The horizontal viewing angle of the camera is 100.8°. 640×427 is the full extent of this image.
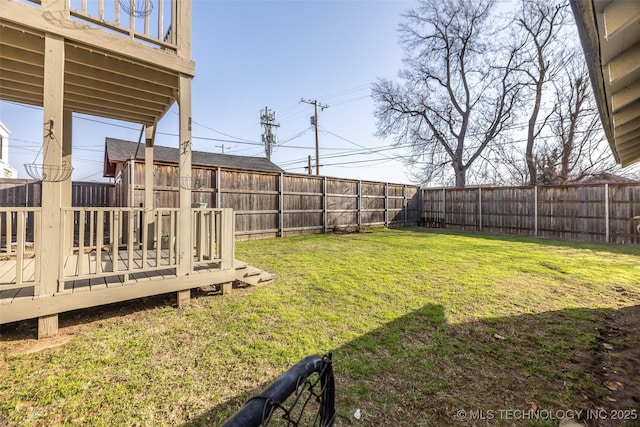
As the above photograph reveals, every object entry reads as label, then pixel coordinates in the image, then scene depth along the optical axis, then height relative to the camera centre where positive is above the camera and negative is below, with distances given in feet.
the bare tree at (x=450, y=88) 49.29 +26.21
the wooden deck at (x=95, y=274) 8.38 -2.13
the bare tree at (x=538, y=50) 43.65 +28.59
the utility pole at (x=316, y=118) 59.77 +22.84
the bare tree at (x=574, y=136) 43.75 +14.01
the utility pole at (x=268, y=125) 79.61 +27.70
